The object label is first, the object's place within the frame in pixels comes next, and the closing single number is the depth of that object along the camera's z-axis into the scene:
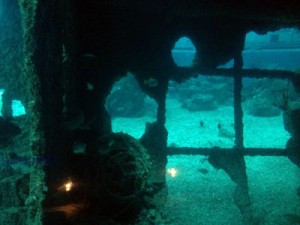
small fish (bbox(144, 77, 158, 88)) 6.39
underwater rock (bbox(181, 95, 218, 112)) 21.55
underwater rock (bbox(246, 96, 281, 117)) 19.02
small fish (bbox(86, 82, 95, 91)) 6.19
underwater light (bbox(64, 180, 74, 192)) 4.53
